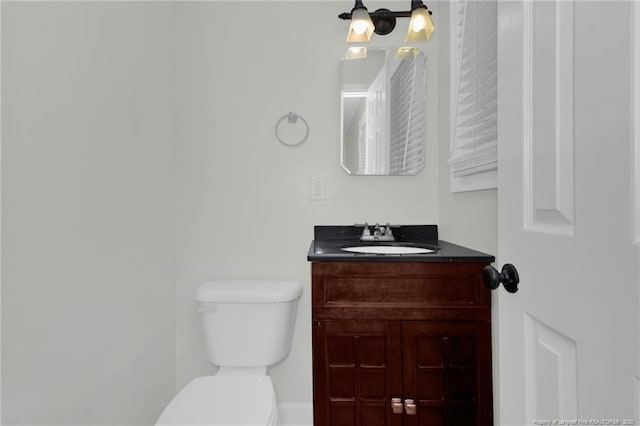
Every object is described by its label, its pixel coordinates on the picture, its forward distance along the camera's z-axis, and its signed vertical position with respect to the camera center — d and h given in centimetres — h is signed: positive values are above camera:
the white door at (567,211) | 47 +0
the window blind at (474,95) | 118 +43
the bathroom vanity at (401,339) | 120 -43
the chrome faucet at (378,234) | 169 -11
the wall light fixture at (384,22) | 157 +86
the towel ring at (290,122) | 181 +42
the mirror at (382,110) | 181 +51
